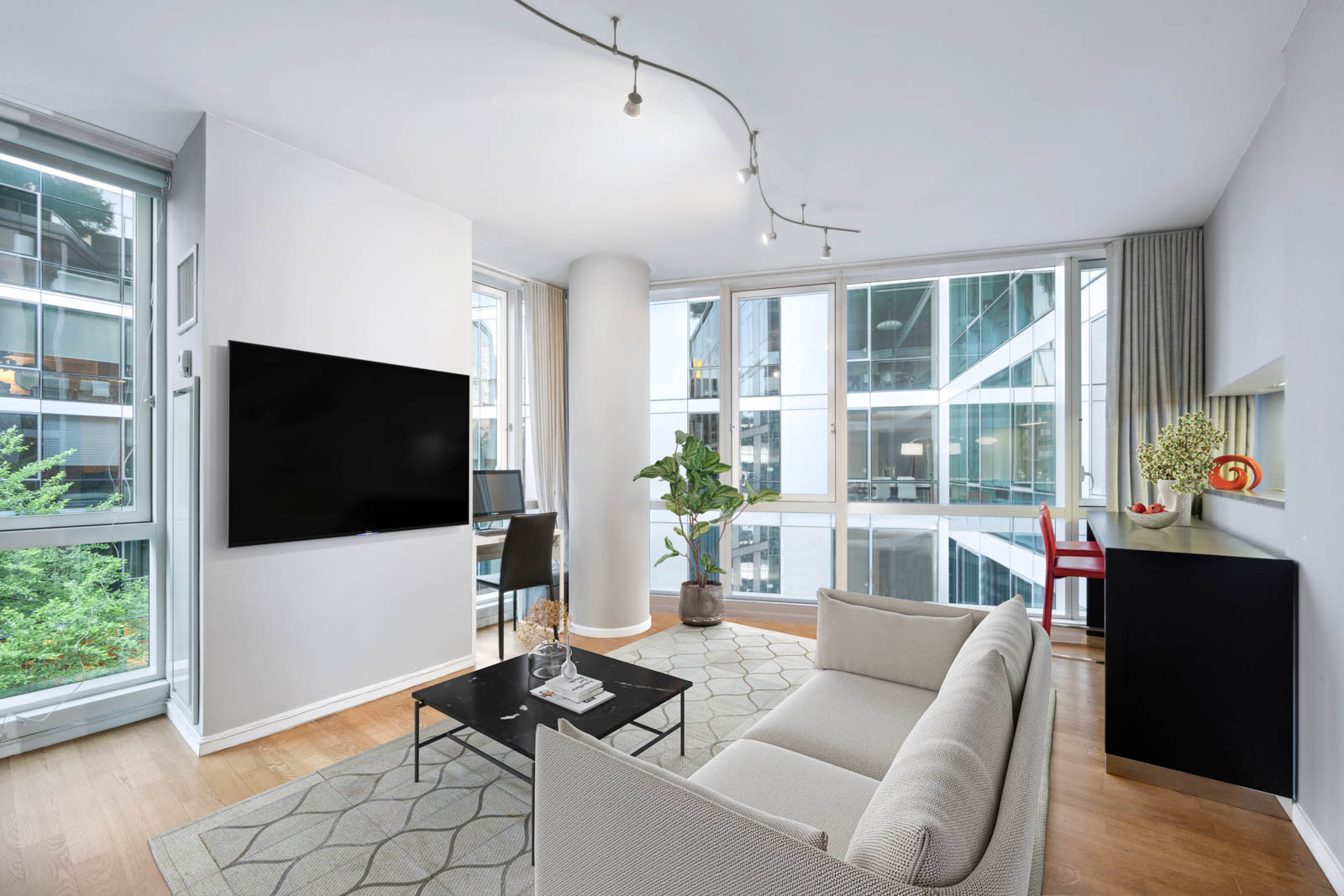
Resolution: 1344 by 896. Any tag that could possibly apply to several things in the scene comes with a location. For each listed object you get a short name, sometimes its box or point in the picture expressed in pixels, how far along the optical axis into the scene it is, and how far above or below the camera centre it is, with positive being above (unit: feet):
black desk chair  12.19 -2.20
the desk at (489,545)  12.84 -2.08
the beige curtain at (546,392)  15.85 +1.48
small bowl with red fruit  10.00 -1.16
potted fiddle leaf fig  14.44 -1.24
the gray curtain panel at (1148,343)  12.37 +2.18
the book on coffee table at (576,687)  7.31 -2.94
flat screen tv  8.73 +0.02
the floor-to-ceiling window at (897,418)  14.02 +0.73
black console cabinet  7.07 -2.71
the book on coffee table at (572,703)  7.09 -3.02
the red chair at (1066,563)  10.96 -2.18
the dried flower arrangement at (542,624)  8.00 -2.35
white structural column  14.49 +0.00
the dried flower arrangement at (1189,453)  10.12 -0.10
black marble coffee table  6.63 -3.05
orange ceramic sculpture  9.65 -0.46
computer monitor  13.87 -1.10
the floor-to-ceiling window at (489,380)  14.85 +1.72
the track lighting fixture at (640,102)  6.58 +4.51
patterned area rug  5.91 -4.21
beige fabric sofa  2.72 -1.92
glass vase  7.89 -2.81
